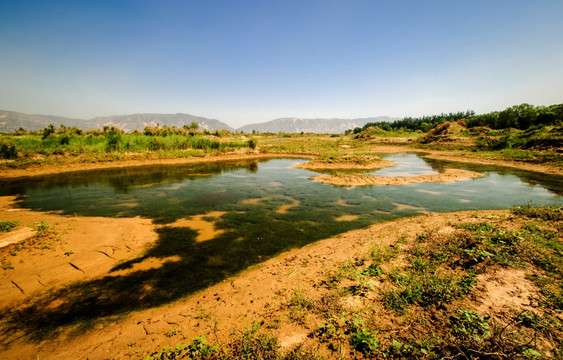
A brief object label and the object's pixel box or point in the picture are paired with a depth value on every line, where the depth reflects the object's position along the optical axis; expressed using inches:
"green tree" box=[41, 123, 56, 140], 1317.9
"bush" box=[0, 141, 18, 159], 810.8
